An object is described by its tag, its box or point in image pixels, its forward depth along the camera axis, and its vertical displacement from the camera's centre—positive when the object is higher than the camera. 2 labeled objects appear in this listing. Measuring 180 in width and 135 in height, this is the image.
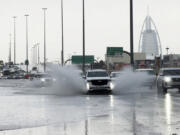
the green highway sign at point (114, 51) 65.25 +1.07
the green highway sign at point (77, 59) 85.56 -0.02
